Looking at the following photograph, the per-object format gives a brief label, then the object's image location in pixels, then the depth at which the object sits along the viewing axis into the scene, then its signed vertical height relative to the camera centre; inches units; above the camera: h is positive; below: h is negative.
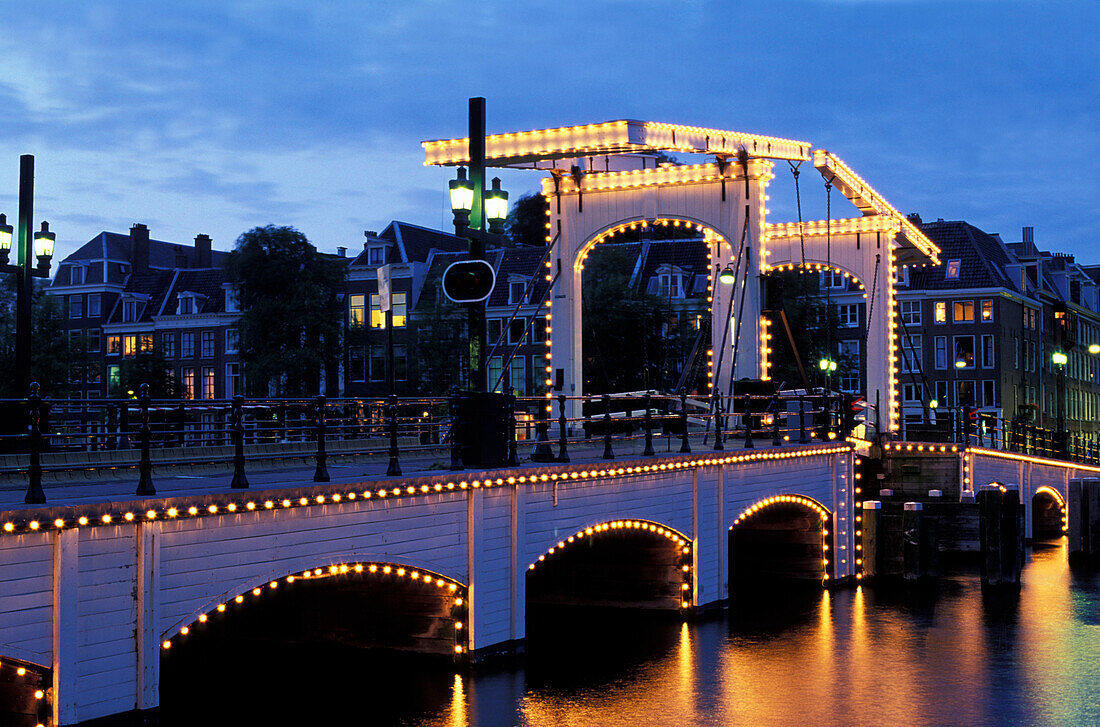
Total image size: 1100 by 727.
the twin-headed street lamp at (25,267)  676.7 +78.4
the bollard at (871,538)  986.7 -107.4
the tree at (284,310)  1964.8 +142.5
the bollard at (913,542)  961.5 -108.2
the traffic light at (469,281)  563.8 +52.9
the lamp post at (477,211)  561.0 +85.5
